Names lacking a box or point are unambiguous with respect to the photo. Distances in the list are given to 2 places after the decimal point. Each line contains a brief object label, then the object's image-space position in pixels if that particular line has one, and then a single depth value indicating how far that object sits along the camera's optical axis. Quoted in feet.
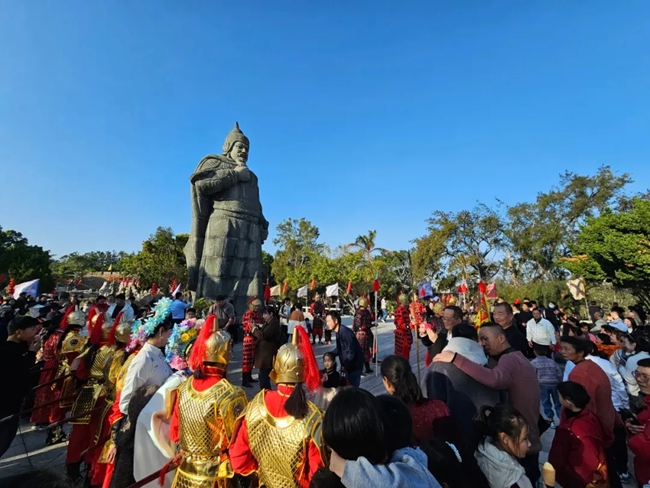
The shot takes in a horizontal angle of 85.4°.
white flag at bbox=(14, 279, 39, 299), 33.73
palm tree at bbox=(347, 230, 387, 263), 123.13
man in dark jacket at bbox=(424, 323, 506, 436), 8.75
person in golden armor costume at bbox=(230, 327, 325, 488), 6.20
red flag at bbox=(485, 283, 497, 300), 47.90
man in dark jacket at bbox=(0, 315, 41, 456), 10.62
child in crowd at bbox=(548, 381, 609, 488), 8.03
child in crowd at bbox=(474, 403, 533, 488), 6.46
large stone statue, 38.58
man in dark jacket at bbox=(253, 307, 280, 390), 20.34
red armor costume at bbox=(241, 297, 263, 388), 23.98
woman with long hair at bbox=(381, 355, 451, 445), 7.06
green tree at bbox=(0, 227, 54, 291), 99.19
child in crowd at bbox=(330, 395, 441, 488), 3.74
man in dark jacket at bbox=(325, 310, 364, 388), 17.39
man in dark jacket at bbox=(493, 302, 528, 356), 16.46
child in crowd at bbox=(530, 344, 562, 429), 17.25
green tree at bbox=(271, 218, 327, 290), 135.85
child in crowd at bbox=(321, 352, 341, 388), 13.55
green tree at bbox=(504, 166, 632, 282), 93.91
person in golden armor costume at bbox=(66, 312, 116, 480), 12.07
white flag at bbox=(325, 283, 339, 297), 57.65
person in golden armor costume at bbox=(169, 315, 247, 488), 7.55
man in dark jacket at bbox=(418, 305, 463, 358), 15.74
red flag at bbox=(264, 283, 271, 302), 43.57
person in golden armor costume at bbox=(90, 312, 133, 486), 11.46
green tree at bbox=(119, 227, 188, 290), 108.99
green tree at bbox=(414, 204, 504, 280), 111.75
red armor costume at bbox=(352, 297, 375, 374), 26.73
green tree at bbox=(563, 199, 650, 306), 57.47
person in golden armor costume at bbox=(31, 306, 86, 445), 15.62
